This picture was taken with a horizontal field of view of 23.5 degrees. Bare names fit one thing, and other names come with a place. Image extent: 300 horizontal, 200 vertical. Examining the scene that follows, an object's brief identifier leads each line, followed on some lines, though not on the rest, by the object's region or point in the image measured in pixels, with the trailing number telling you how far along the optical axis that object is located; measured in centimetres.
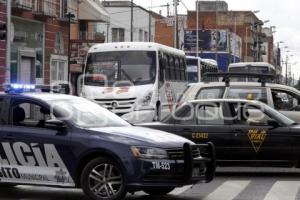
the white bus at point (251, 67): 4350
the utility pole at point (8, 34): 2722
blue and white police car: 973
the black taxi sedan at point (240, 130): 1353
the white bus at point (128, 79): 2341
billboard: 9519
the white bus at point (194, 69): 3891
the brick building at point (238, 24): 12900
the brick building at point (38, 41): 3281
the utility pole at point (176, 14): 5919
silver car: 1678
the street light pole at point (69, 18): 3643
